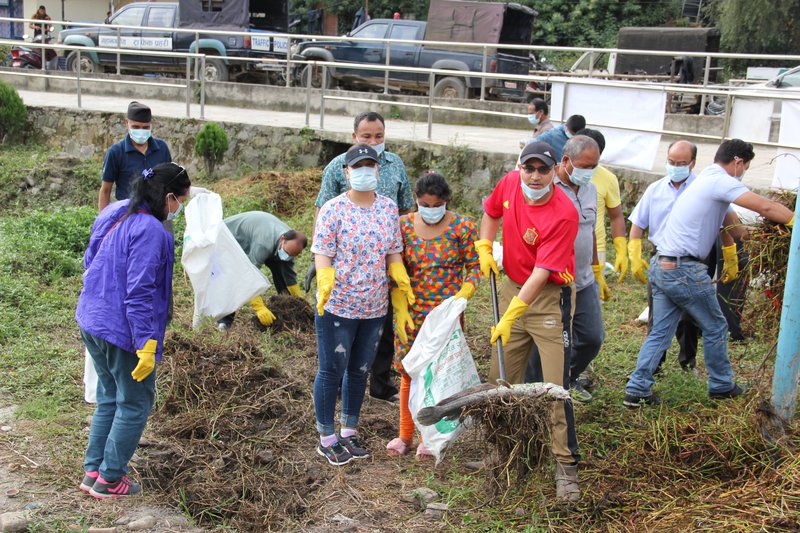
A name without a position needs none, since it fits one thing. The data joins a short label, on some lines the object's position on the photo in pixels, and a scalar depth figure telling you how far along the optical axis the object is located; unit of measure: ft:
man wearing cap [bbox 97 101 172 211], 19.27
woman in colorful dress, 14.19
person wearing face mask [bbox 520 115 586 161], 21.52
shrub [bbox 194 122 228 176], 38.01
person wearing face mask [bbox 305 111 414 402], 15.57
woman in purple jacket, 11.90
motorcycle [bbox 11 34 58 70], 63.57
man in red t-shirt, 12.75
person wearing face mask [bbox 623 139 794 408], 15.47
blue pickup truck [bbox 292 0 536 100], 51.08
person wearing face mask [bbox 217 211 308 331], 19.72
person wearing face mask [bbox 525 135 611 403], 14.49
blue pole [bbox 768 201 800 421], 12.05
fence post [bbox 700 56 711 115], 40.66
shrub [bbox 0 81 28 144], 42.50
